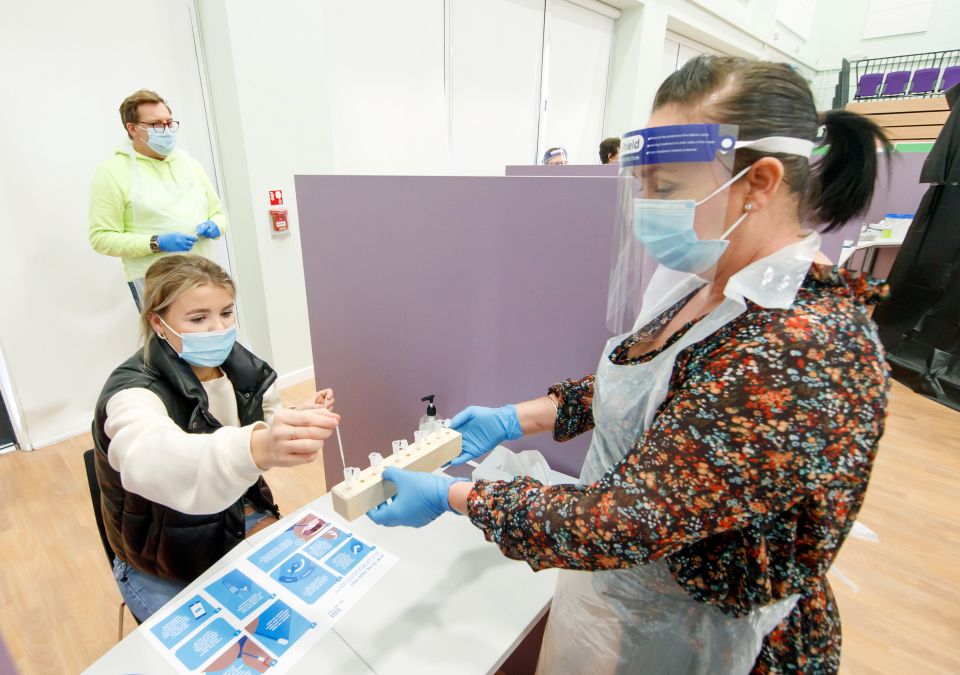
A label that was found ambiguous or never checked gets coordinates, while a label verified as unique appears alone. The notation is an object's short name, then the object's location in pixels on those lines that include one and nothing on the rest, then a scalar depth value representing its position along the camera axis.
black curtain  2.91
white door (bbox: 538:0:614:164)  4.15
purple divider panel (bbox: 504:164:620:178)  2.22
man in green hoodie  1.99
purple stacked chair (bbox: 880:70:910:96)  6.72
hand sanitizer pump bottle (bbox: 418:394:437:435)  1.03
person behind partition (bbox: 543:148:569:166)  3.17
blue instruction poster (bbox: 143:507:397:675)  0.72
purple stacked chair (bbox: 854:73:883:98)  6.96
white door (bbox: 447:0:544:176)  3.47
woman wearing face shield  0.51
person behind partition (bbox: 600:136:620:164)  3.12
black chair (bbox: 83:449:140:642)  1.09
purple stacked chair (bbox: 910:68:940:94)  6.47
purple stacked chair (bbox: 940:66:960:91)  6.21
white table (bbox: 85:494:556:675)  0.73
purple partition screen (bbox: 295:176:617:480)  1.09
